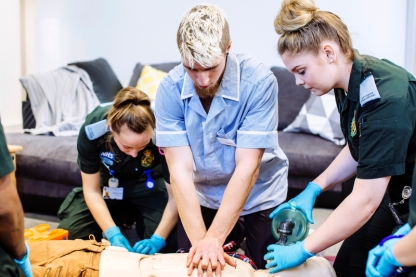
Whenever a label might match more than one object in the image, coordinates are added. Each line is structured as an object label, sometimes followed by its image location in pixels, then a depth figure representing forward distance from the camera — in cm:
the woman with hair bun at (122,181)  202
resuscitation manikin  151
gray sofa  294
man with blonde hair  160
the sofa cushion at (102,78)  371
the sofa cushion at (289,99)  348
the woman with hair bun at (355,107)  133
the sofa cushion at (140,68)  383
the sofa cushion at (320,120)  318
